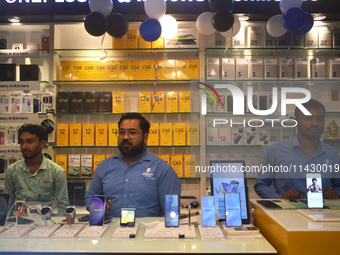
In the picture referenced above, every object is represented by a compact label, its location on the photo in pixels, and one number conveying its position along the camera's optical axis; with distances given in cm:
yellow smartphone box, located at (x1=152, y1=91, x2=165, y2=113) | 363
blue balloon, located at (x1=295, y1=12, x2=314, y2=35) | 306
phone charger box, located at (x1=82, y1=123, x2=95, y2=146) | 362
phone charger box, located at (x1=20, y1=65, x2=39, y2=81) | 366
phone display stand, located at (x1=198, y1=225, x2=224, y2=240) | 175
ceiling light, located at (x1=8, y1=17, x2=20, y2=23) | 356
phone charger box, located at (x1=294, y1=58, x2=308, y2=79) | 354
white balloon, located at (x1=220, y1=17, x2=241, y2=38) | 322
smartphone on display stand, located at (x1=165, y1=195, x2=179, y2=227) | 193
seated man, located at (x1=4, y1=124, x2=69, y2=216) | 284
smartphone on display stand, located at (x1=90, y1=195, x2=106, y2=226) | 197
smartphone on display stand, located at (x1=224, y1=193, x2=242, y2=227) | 190
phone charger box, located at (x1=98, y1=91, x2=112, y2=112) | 365
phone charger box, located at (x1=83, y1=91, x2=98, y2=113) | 366
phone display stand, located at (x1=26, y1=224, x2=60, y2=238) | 178
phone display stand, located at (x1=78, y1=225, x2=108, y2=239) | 177
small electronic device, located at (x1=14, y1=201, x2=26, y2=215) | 195
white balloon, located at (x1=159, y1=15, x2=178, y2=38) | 329
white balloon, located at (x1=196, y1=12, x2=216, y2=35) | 321
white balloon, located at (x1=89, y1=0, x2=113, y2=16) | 309
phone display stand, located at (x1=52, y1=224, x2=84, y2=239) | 177
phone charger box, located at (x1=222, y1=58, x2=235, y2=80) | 354
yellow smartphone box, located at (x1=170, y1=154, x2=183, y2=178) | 360
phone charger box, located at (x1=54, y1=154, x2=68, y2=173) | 363
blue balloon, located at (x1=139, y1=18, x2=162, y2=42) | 308
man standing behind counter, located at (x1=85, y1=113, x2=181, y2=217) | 242
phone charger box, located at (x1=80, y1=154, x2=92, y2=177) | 363
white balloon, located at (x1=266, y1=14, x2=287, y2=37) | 328
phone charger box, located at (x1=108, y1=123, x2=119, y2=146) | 361
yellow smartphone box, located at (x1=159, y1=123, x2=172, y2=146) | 360
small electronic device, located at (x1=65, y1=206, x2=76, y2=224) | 200
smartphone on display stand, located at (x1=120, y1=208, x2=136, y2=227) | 195
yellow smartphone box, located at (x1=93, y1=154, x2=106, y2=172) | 362
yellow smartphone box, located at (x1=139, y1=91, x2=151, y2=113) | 363
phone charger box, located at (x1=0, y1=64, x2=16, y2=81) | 363
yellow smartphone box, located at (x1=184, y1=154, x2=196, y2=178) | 360
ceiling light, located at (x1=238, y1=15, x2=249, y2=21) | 350
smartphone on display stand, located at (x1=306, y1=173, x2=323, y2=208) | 201
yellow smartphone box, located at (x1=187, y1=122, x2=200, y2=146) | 359
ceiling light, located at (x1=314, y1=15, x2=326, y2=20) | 346
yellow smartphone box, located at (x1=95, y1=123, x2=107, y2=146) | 362
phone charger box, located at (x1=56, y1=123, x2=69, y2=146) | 362
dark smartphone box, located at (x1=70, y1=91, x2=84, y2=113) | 365
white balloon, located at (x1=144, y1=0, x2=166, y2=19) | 309
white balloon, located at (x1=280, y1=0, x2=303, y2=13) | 308
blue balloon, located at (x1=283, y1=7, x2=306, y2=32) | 298
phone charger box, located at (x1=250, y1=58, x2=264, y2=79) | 354
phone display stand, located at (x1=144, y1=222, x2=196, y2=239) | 176
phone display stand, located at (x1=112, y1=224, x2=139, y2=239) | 177
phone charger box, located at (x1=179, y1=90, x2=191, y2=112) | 362
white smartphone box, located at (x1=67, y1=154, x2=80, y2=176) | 363
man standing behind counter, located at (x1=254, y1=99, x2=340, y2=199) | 263
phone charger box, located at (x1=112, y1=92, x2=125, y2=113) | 365
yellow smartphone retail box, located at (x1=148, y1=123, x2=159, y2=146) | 360
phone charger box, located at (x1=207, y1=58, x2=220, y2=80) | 357
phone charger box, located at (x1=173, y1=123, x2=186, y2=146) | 359
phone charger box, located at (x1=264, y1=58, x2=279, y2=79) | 355
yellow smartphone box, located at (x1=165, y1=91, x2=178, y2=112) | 362
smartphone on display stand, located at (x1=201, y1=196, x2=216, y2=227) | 194
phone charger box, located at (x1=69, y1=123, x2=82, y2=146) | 362
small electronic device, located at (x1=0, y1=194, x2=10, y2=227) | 197
